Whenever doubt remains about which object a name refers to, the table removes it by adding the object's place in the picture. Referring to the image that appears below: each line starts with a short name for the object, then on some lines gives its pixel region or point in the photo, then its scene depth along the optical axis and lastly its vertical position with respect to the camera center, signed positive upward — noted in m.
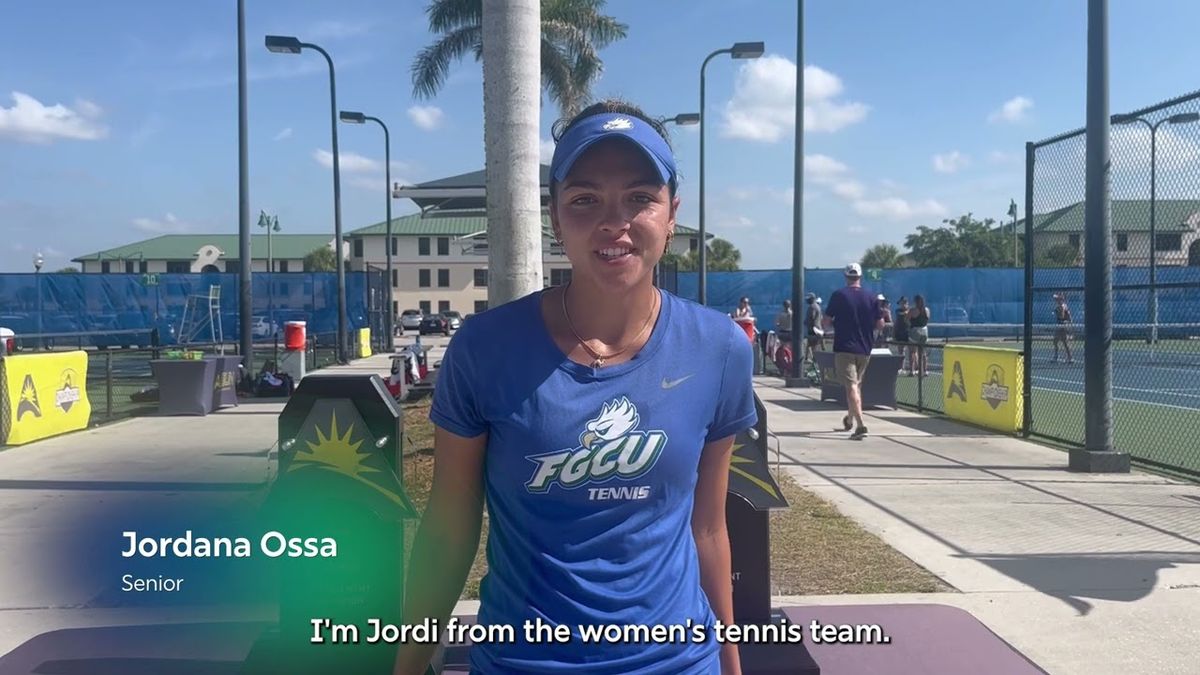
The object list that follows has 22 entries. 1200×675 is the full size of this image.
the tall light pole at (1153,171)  8.60 +1.28
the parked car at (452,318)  60.28 -0.35
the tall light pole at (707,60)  25.17 +6.63
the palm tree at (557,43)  31.08 +8.71
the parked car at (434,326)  59.28 -0.81
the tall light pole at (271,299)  31.40 +0.47
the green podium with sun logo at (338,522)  3.74 -0.79
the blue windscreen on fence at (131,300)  31.17 +0.44
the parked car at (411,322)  61.07 -0.58
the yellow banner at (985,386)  12.02 -0.98
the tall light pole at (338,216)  27.78 +2.85
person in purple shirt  11.74 -0.29
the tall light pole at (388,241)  35.62 +2.63
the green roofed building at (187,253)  96.92 +6.41
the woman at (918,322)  20.98 -0.24
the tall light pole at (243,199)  18.03 +2.12
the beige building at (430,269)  77.12 +3.42
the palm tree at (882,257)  94.75 +5.30
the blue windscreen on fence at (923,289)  34.44 +0.81
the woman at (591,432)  1.84 -0.23
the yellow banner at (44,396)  11.45 -1.02
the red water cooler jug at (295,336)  17.83 -0.42
